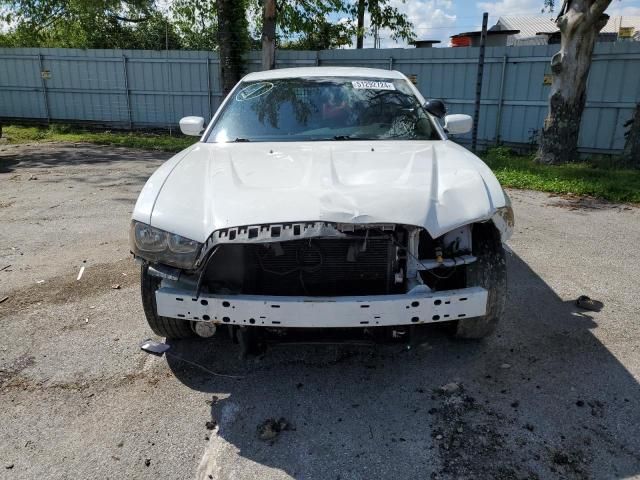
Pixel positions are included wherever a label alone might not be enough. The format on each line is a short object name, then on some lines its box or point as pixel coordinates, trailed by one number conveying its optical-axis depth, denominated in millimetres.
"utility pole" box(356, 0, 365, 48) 19109
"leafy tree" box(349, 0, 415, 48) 19172
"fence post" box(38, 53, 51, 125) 15506
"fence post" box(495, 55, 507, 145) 11023
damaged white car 2350
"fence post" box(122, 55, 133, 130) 14859
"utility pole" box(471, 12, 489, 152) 8977
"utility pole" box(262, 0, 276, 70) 11125
